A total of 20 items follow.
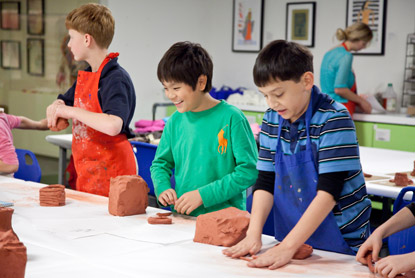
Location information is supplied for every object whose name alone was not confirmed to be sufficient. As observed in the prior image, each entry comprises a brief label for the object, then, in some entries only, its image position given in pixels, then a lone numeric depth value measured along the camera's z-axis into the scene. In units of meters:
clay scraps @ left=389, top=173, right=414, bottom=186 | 2.67
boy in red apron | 2.36
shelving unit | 5.40
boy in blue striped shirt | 1.61
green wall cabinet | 4.97
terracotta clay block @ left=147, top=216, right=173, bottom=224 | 1.88
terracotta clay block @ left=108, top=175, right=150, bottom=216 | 1.97
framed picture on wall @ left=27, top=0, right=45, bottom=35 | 5.30
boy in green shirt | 2.04
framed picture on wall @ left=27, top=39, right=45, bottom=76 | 5.36
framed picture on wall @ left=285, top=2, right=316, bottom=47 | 6.16
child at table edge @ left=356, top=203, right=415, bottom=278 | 1.37
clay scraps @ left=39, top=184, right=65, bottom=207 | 2.10
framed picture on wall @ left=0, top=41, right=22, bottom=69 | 5.31
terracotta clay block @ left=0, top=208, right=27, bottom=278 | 1.20
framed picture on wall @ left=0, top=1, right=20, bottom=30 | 5.26
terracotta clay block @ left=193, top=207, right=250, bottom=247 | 1.66
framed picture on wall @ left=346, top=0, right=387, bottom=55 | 5.64
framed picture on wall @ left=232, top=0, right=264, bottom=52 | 6.62
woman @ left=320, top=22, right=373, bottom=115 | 4.99
